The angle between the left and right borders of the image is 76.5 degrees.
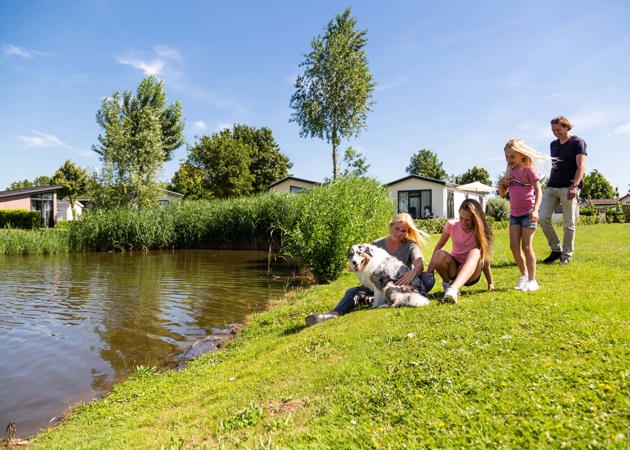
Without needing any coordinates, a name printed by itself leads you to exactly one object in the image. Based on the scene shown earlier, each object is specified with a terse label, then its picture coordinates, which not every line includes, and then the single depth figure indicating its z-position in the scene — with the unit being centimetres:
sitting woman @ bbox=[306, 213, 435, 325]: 604
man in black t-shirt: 735
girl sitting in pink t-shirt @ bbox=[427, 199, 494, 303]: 559
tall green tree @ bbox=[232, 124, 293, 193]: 6194
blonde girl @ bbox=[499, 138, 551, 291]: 570
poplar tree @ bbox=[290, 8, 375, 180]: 3328
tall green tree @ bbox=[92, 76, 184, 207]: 3391
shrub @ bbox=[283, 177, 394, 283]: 1177
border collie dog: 565
